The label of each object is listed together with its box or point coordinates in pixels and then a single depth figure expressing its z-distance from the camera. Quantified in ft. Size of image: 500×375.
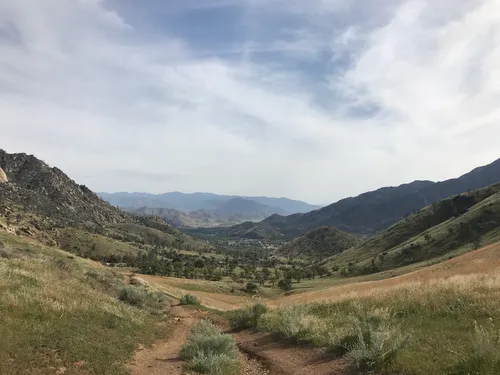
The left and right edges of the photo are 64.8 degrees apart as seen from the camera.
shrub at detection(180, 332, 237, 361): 51.90
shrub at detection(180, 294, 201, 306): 144.29
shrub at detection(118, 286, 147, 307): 98.07
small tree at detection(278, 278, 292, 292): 348.96
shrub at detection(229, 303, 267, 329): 82.28
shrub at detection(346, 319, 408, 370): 38.24
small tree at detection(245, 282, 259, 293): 305.61
